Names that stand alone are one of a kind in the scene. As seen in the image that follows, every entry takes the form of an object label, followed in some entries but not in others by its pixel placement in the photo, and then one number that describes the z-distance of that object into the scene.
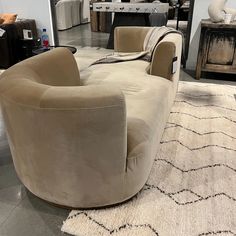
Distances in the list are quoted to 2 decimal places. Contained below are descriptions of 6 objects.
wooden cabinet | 3.00
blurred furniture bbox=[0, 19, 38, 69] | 3.74
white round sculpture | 3.02
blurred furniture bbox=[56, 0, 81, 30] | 6.43
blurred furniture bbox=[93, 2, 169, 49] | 4.07
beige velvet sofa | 1.07
